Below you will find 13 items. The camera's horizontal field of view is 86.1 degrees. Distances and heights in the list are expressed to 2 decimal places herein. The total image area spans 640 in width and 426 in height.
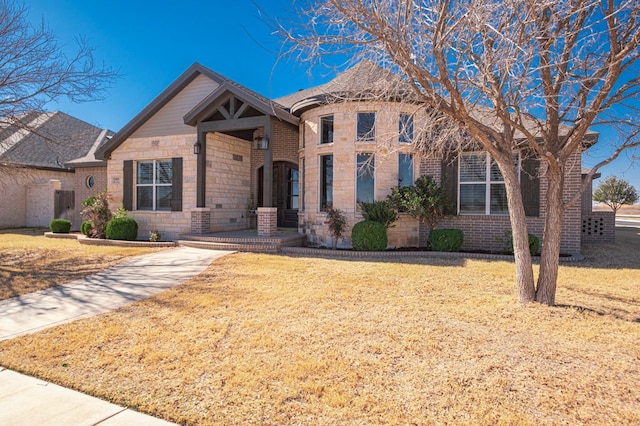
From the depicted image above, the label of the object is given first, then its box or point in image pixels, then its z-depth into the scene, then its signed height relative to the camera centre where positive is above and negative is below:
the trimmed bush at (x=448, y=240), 9.53 -0.81
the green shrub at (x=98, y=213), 12.30 -0.21
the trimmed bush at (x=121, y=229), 11.67 -0.73
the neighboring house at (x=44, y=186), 17.22 +1.08
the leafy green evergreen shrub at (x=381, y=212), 9.64 -0.05
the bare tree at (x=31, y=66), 8.33 +3.59
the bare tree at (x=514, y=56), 4.42 +2.15
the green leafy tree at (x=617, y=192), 31.14 +1.91
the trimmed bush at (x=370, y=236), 9.32 -0.71
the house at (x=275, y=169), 10.15 +1.34
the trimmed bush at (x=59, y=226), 13.85 -0.77
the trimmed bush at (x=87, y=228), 12.64 -0.76
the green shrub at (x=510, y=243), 9.04 -0.85
